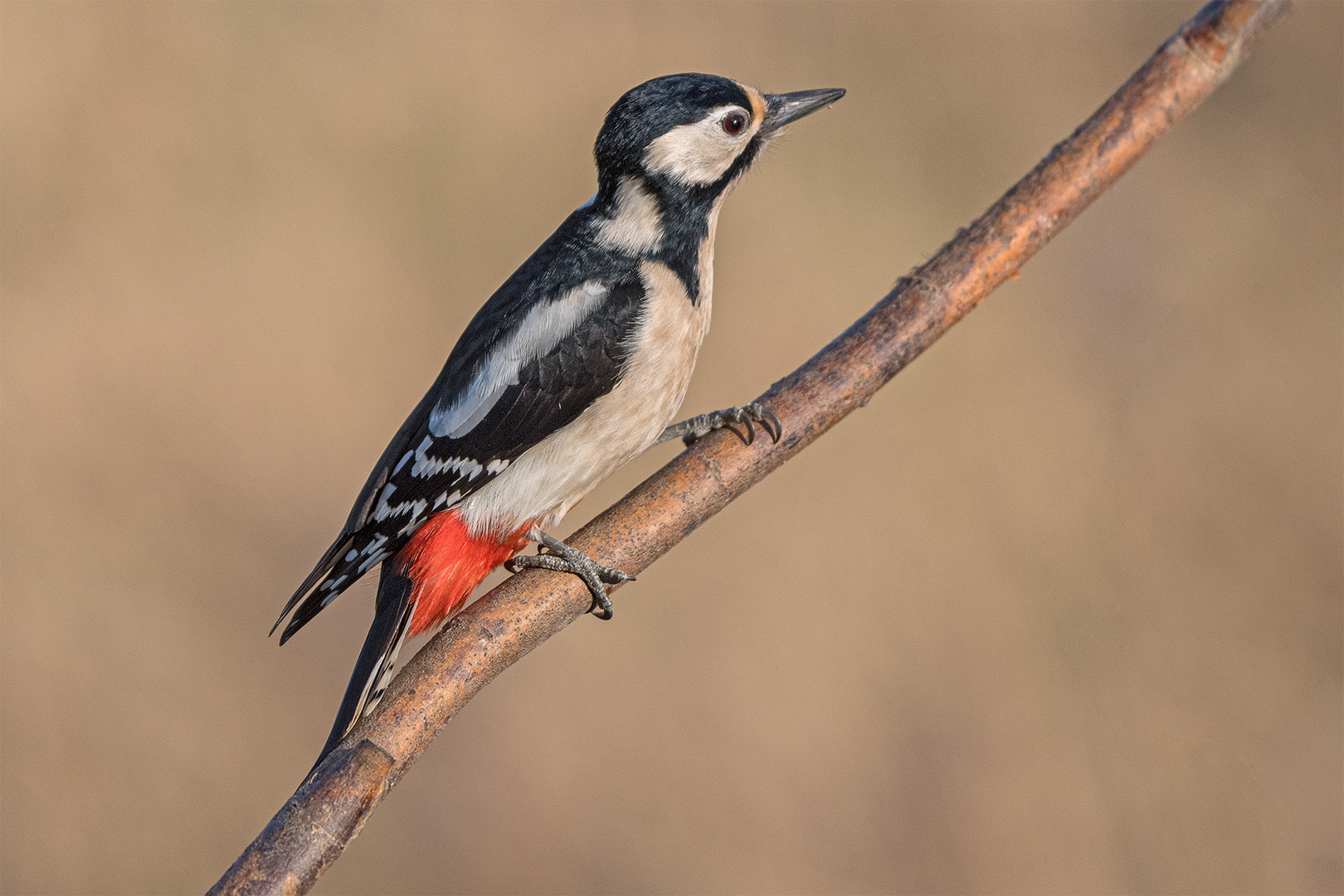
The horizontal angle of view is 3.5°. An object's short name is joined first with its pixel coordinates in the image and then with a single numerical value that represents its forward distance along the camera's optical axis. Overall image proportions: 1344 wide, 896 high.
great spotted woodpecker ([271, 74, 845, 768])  5.63
